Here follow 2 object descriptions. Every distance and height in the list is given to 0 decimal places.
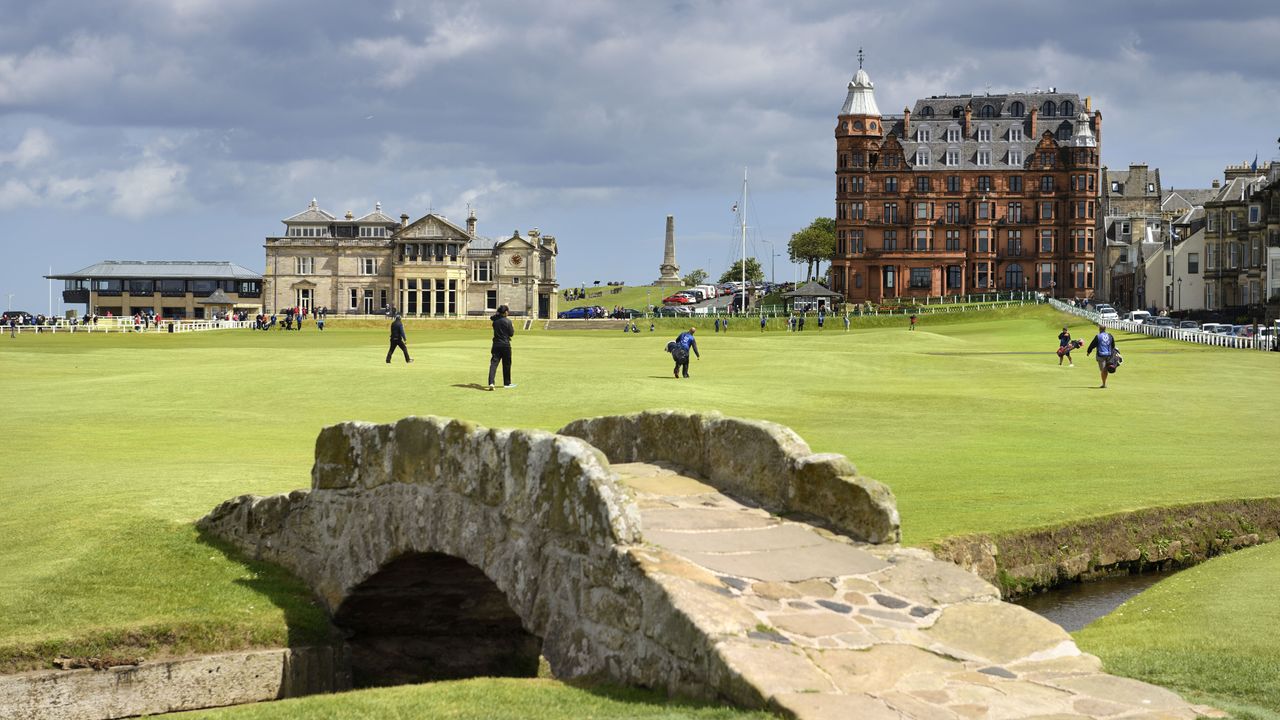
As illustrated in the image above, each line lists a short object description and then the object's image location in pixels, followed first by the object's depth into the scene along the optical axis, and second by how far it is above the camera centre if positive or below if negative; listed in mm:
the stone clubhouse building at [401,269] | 157625 +5625
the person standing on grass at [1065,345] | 57875 -1840
